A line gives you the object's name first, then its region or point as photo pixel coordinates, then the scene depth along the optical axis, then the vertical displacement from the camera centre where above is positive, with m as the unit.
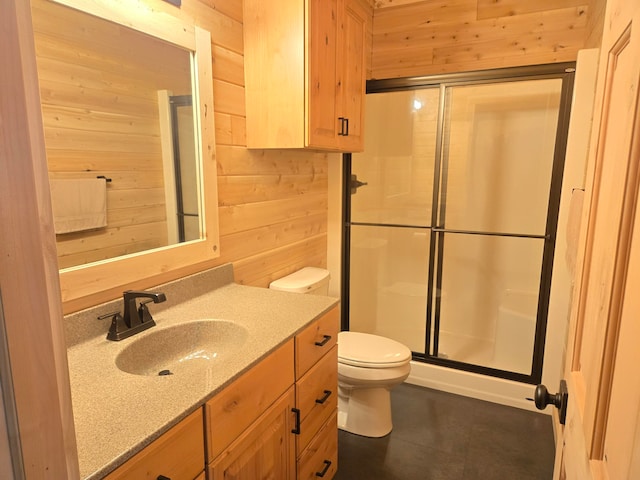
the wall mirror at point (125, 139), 1.22 +0.11
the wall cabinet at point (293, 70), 1.75 +0.45
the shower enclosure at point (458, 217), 2.52 -0.30
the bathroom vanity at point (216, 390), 0.89 -0.56
